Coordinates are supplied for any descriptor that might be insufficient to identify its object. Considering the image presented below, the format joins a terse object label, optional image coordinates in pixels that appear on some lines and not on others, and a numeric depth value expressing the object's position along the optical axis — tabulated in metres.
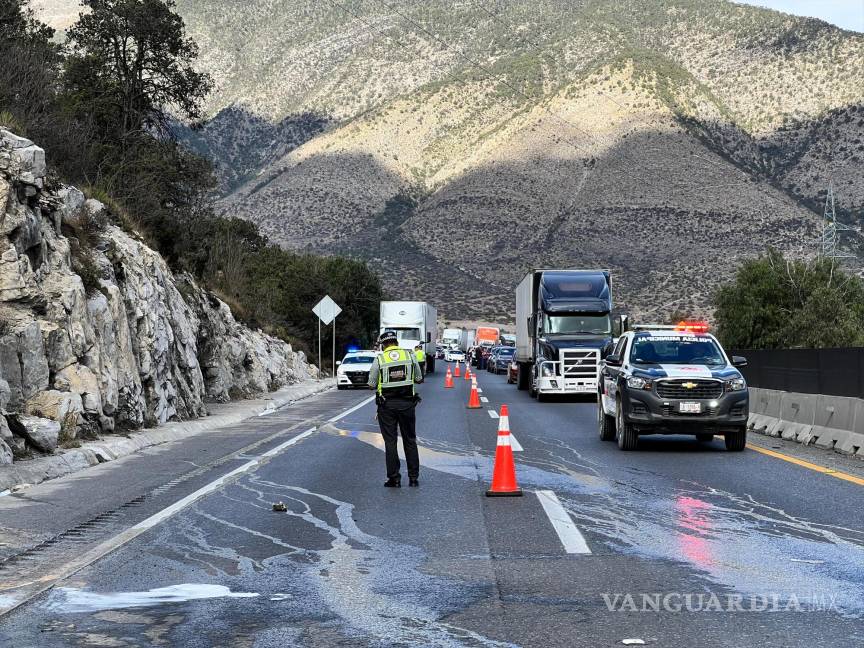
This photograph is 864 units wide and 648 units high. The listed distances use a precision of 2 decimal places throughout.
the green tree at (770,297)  71.69
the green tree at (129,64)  40.94
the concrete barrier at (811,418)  17.31
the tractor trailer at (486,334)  92.19
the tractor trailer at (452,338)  103.69
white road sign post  47.75
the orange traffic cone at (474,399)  30.00
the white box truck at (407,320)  57.41
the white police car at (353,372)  43.62
